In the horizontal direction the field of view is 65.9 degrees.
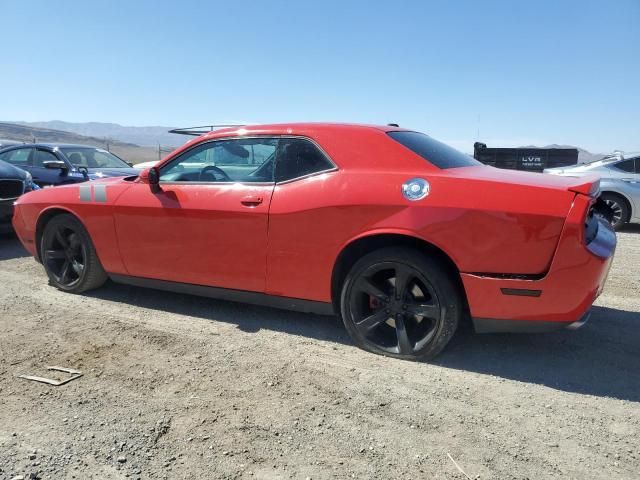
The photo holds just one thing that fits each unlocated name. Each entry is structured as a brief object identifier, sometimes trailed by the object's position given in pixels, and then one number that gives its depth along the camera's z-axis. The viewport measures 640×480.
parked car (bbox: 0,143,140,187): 8.90
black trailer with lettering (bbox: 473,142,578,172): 16.64
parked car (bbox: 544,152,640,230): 8.59
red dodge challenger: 2.79
